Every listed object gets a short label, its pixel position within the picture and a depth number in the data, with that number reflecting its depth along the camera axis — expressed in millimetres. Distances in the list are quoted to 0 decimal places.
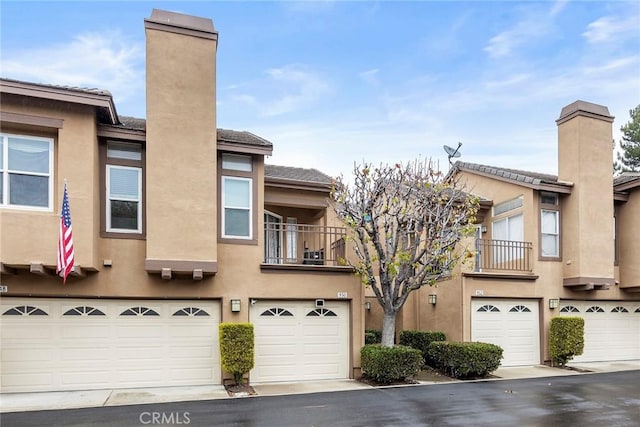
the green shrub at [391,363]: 11641
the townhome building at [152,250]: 10305
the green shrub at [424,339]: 14352
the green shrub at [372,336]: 15305
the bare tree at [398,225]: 12156
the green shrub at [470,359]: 12602
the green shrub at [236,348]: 10906
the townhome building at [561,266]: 14719
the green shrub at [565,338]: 14500
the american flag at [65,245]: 9469
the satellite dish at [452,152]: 17141
